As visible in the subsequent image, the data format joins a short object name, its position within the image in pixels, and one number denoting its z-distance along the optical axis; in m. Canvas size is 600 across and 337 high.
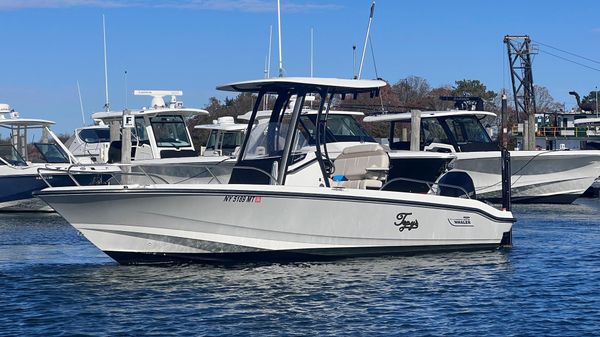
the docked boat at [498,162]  31.62
